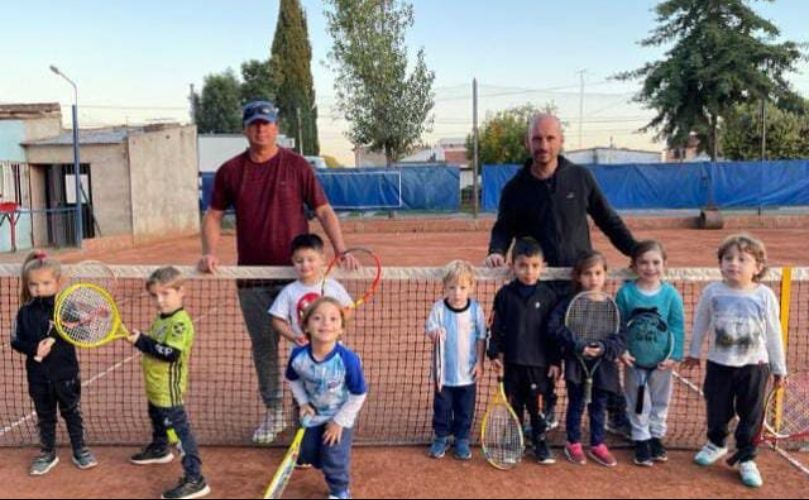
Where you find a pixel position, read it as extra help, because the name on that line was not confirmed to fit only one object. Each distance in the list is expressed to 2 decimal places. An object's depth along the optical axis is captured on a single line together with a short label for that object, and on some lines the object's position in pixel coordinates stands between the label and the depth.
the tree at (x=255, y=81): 66.44
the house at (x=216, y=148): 35.62
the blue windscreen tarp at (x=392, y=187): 26.34
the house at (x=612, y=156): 50.34
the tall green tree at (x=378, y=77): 32.19
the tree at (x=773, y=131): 31.62
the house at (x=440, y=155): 53.19
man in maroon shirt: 4.83
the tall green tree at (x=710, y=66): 29.86
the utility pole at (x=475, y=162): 24.47
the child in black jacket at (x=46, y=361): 4.54
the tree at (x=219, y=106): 70.50
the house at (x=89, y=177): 20.11
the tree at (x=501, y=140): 46.00
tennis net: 5.09
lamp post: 17.97
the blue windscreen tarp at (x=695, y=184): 25.02
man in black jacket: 4.74
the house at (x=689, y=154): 33.89
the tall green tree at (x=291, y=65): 56.12
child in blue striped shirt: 4.64
